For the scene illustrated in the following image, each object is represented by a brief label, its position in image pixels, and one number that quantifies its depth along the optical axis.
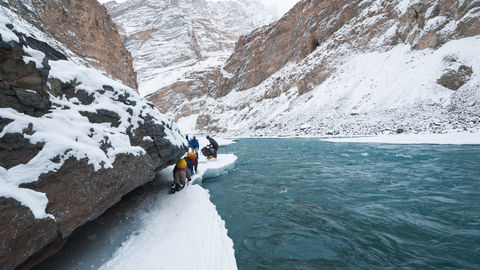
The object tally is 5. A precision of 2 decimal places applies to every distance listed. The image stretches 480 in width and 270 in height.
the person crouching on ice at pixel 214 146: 11.96
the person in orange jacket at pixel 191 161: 7.41
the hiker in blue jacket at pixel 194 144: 12.12
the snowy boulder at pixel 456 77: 20.09
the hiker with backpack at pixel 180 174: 6.25
